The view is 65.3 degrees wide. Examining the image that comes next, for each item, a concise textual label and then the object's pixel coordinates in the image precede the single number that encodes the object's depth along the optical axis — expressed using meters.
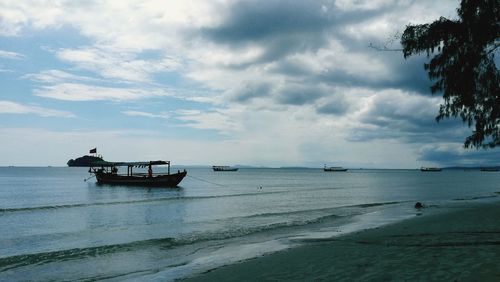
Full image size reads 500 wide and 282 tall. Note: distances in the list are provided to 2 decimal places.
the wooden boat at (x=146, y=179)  72.94
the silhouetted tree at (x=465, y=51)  11.85
